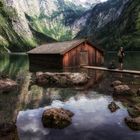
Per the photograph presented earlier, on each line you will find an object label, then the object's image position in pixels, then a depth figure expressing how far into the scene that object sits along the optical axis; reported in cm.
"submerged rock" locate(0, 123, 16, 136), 817
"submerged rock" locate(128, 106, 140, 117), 956
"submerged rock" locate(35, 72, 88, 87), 1725
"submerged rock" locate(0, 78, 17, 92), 1585
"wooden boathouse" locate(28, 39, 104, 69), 2677
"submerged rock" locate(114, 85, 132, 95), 1319
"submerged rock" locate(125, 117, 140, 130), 838
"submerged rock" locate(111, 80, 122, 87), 1568
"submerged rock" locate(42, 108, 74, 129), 876
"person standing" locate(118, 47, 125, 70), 2277
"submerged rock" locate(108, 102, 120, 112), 1049
